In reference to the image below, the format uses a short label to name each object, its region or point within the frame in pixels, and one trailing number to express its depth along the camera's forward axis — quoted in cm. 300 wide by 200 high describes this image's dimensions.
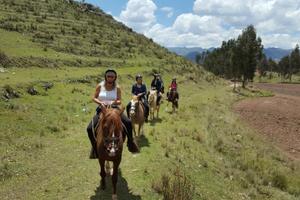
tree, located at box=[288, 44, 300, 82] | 13664
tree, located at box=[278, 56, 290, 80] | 14288
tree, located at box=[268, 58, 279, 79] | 16654
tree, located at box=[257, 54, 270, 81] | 15900
